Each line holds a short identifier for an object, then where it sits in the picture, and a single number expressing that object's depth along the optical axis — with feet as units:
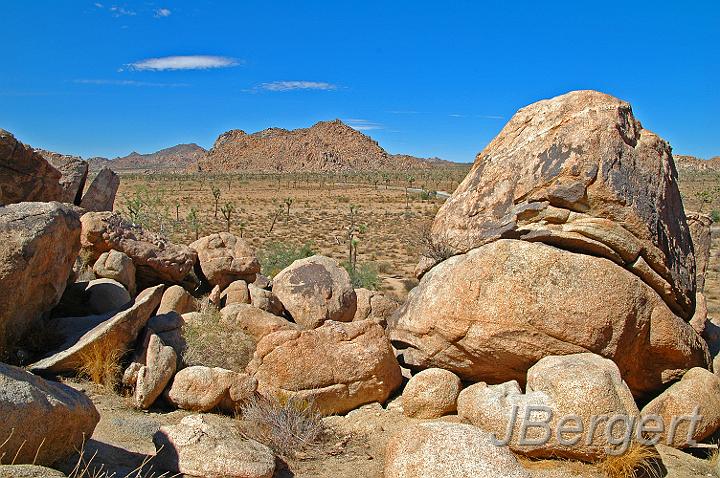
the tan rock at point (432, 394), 24.41
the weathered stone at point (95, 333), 24.54
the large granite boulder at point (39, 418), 14.05
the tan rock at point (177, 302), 31.42
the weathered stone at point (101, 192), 49.73
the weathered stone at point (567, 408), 19.20
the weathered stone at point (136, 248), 33.65
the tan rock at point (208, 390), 24.73
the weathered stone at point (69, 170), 44.60
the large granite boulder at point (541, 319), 22.25
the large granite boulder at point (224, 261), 36.04
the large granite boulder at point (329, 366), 25.73
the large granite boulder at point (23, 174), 35.88
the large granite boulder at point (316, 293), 32.40
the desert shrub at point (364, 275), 61.88
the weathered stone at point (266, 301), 32.27
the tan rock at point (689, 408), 22.54
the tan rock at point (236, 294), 33.68
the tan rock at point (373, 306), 34.89
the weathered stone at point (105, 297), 30.60
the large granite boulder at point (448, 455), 16.88
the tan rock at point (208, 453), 18.71
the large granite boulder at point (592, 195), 23.30
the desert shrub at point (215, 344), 27.73
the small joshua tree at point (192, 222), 121.30
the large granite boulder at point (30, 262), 24.17
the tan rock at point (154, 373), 23.95
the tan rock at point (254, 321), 29.60
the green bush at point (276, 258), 55.36
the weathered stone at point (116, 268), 32.45
